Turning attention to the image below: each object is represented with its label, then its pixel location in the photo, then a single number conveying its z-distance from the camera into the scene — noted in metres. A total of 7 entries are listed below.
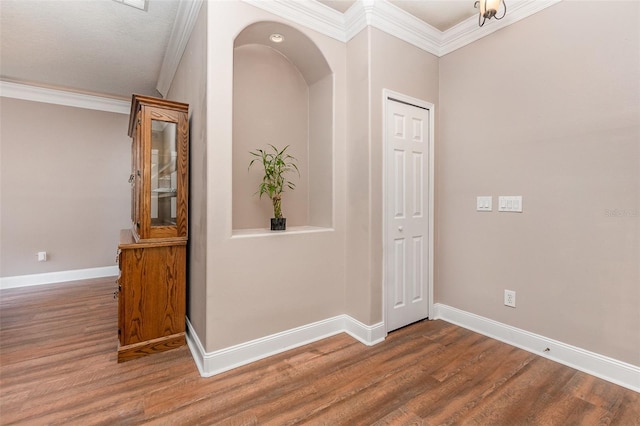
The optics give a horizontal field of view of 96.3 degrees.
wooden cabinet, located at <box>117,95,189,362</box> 2.17
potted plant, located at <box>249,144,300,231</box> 2.37
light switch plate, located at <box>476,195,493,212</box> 2.50
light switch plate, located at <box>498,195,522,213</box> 2.31
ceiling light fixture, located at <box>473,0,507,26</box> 1.90
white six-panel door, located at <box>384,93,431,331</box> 2.52
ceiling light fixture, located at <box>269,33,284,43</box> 2.43
